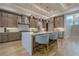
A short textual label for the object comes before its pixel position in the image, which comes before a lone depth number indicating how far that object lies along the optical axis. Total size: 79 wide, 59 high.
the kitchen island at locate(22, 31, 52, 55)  1.19
